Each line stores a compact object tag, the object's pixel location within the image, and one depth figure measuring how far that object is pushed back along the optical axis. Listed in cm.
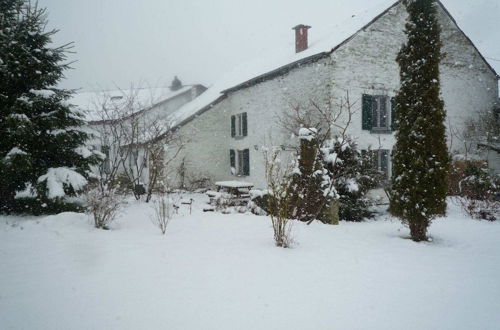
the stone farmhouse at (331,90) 1289
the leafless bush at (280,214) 545
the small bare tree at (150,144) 1138
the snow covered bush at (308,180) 793
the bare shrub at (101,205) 678
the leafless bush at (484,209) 849
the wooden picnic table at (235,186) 1329
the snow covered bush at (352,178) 963
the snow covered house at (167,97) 2469
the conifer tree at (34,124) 768
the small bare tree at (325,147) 808
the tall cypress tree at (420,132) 602
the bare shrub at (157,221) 633
